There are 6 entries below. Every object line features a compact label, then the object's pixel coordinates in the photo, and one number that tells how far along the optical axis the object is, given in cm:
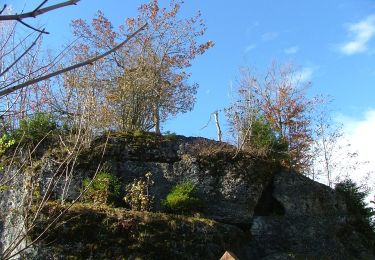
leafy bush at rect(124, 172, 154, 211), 926
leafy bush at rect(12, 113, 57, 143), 1052
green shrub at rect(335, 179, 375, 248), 1233
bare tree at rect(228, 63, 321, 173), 1785
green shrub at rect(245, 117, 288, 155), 1218
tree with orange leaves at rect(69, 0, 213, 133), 1420
